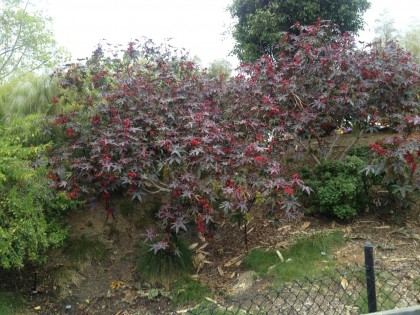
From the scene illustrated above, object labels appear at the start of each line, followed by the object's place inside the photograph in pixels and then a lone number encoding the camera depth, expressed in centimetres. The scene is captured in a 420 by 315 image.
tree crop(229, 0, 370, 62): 788
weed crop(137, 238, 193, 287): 419
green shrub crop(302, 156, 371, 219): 440
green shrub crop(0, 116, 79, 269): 356
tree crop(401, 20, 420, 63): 785
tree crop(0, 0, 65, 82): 1251
